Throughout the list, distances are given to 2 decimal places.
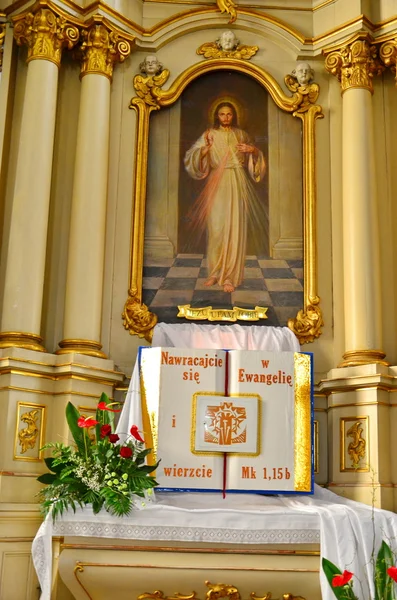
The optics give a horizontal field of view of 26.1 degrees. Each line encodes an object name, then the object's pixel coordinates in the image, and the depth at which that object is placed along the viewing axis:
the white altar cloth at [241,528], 5.98
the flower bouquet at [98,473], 6.06
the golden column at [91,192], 7.65
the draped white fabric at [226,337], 7.66
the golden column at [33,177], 7.46
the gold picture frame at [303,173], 7.93
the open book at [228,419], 6.79
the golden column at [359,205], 7.67
